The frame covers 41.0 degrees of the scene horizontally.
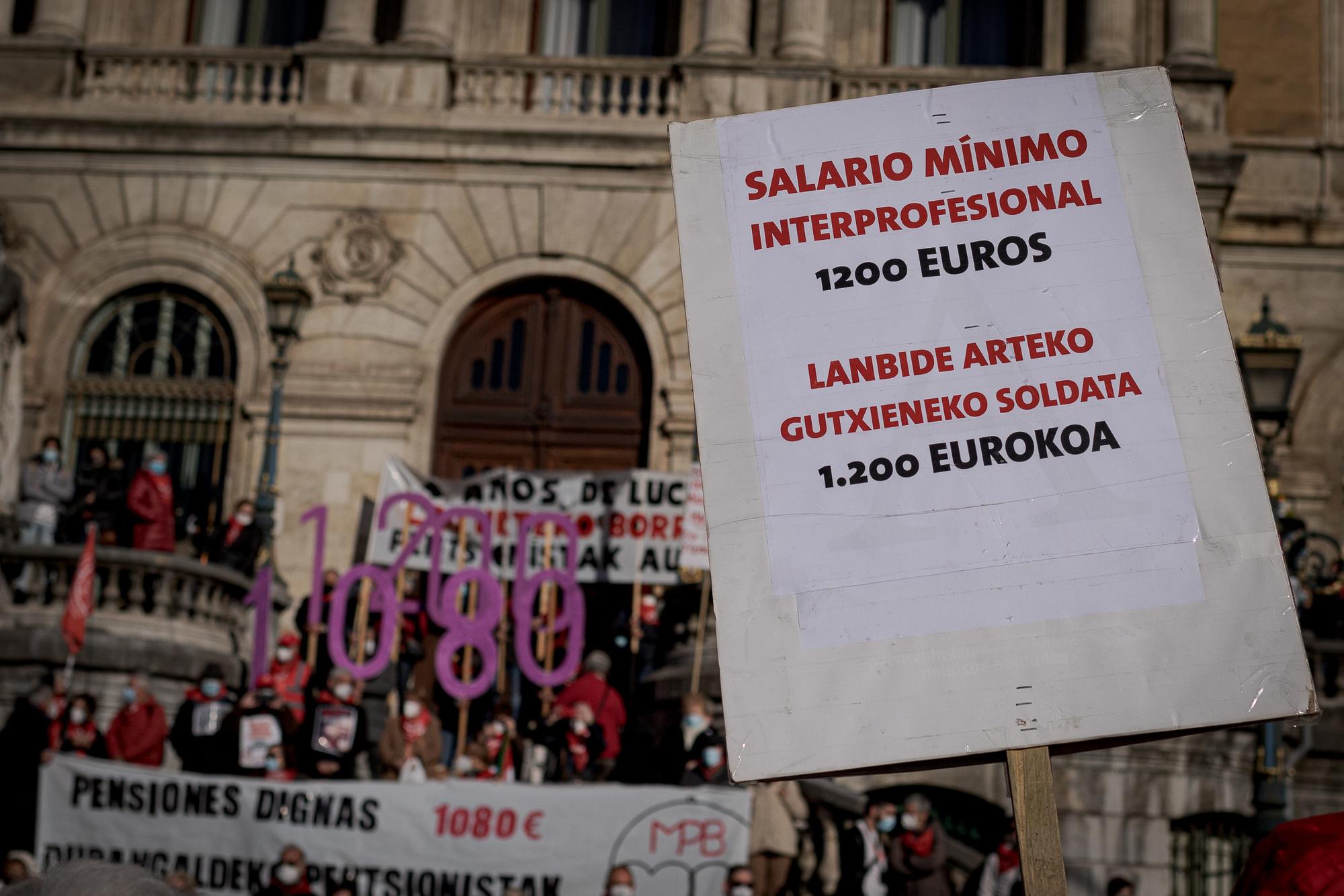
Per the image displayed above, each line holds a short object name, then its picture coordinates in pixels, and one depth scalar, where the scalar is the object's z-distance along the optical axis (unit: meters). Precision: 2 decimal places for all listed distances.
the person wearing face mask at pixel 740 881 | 12.09
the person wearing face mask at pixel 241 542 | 18.89
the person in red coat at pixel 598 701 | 15.11
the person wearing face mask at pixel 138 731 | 14.49
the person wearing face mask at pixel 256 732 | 13.77
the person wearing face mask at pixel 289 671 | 15.46
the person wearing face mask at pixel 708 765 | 13.27
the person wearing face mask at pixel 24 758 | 14.72
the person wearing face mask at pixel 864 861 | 12.91
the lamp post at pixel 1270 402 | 12.86
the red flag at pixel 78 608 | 16.56
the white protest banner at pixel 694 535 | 16.81
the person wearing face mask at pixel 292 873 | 12.45
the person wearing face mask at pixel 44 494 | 18.73
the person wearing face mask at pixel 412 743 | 14.55
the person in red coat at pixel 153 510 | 18.44
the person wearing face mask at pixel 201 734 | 13.90
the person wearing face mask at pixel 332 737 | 13.84
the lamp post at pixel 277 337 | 17.97
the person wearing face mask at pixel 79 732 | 14.34
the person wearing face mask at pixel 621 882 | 12.05
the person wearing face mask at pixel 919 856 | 12.70
